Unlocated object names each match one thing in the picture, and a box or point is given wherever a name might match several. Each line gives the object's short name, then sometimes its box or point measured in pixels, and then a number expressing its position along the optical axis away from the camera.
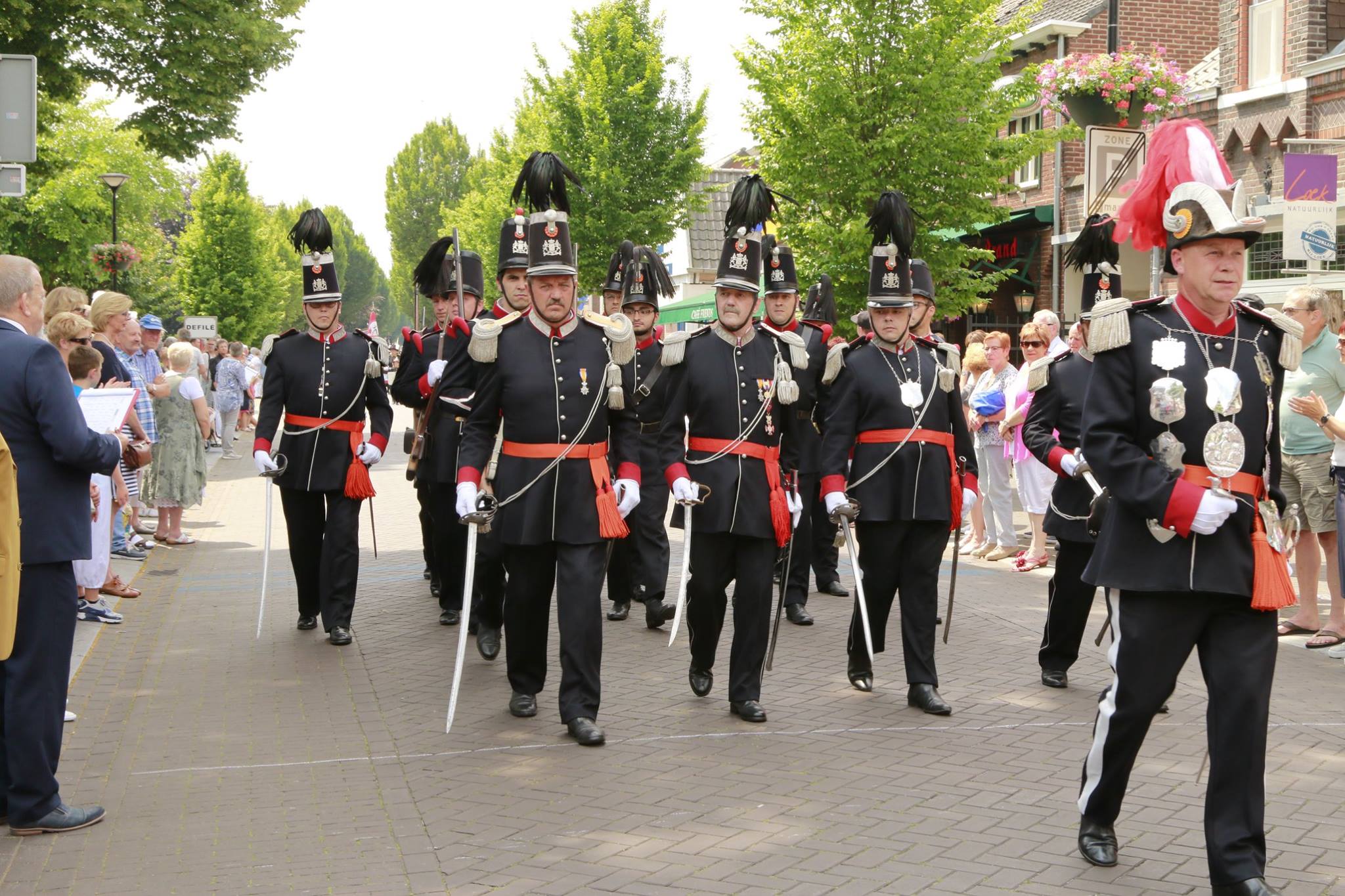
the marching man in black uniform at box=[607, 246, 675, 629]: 9.78
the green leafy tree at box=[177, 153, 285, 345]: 69.50
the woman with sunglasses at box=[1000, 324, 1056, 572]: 12.25
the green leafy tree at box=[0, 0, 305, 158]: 16.70
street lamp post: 34.16
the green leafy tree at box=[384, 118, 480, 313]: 101.69
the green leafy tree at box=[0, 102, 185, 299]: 40.62
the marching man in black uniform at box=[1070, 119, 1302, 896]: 4.51
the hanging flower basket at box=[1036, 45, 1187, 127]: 21.14
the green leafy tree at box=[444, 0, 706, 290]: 36.41
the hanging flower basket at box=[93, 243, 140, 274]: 28.27
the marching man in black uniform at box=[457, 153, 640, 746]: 6.79
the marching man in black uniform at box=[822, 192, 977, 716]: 7.33
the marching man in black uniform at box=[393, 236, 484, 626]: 9.60
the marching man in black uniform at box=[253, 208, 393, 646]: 9.23
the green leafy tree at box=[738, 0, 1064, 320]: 20.41
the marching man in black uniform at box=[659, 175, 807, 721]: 7.03
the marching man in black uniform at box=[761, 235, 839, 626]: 9.46
